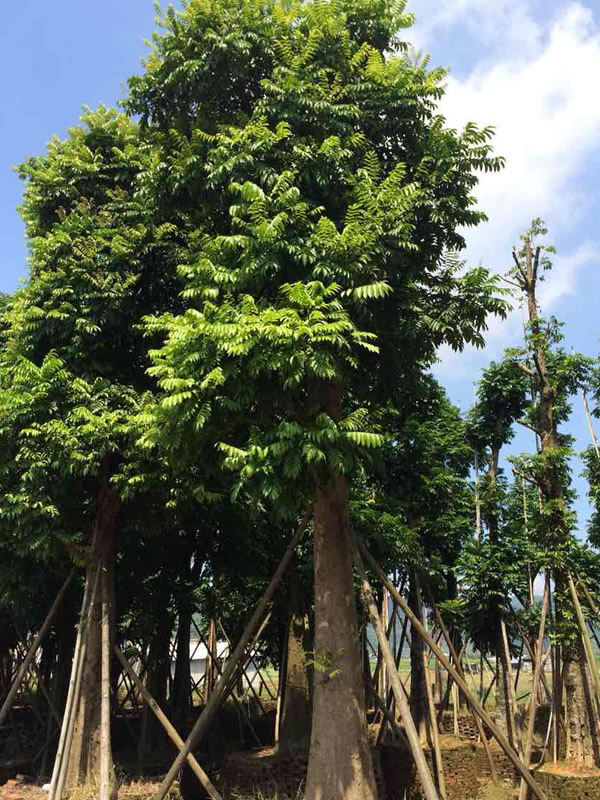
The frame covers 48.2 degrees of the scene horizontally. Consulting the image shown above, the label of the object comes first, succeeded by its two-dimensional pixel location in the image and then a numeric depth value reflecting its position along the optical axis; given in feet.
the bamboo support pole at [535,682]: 37.19
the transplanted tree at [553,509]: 40.40
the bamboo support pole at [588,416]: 53.33
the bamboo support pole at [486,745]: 45.03
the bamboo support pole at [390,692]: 44.91
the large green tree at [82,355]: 35.88
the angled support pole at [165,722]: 31.55
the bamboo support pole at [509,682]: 52.11
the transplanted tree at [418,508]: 47.65
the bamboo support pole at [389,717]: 35.44
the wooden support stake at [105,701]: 33.86
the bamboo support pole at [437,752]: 36.78
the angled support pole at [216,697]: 31.38
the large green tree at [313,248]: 27.50
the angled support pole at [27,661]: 42.00
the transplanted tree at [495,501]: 53.42
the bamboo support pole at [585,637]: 40.24
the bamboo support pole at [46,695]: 51.23
